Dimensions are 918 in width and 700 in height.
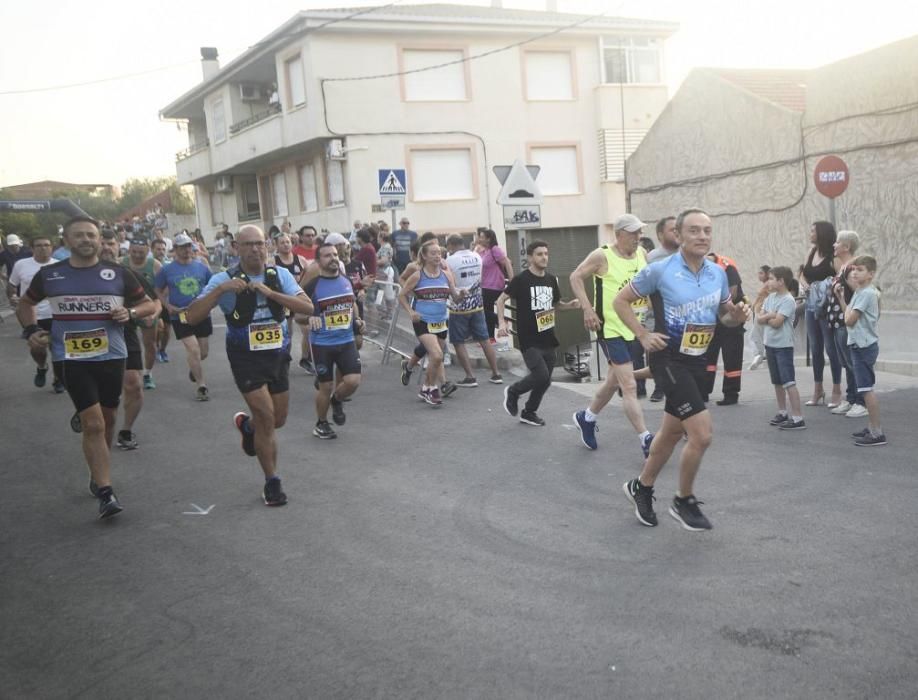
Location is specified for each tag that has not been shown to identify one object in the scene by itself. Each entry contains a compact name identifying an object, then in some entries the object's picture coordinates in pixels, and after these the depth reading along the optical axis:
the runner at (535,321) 8.68
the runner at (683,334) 5.32
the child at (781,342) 8.46
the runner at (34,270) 10.97
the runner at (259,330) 6.09
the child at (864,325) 7.73
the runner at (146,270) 10.84
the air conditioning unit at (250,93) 33.12
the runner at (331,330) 8.29
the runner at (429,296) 10.24
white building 26.66
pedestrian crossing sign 15.38
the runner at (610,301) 7.36
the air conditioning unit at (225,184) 35.64
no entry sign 12.02
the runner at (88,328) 5.99
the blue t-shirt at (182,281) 10.62
